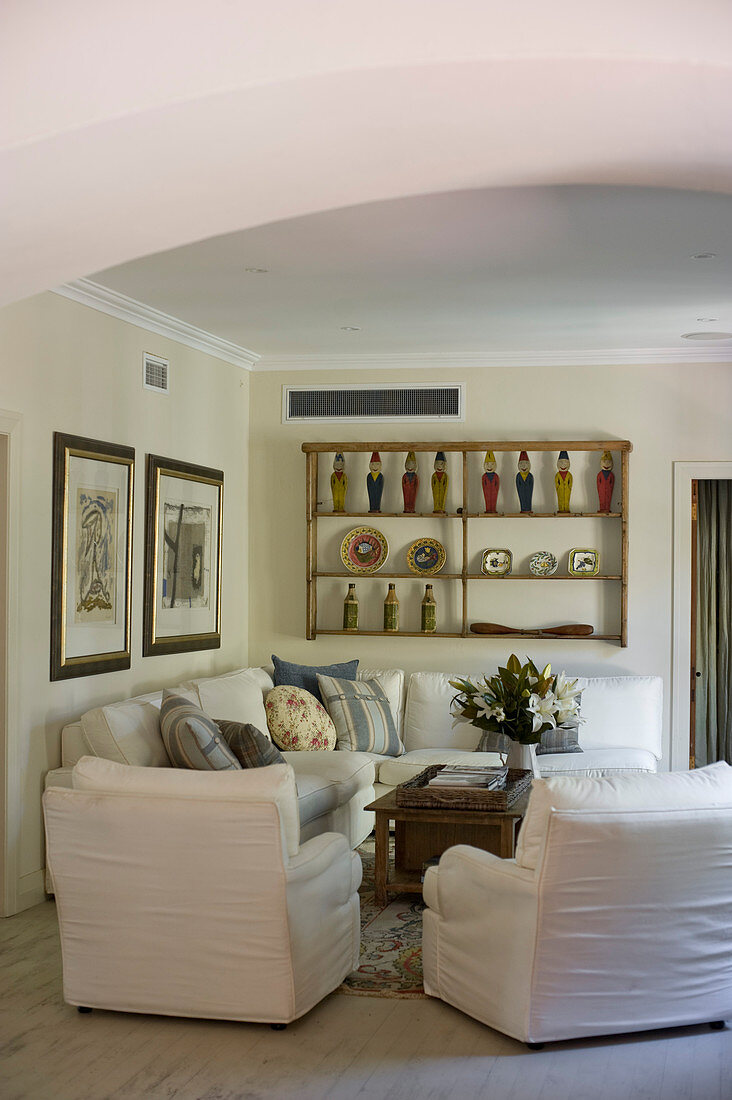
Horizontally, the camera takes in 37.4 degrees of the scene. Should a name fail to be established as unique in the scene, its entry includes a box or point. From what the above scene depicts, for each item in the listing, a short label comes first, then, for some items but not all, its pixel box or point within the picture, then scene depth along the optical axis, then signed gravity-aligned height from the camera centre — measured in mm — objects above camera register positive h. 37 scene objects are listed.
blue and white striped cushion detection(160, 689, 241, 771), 4102 -650
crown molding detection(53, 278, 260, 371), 4941 +1313
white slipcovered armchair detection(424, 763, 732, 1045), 2928 -935
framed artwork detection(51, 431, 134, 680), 4738 +71
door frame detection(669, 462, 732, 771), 6531 -173
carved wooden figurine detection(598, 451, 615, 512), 6461 +544
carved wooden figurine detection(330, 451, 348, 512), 6730 +553
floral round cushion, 5695 -799
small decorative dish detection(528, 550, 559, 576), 6625 +54
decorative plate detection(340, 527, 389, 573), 6789 +145
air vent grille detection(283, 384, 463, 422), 6785 +1077
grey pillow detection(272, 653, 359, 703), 6125 -586
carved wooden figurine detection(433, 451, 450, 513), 6613 +541
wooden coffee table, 4250 -1092
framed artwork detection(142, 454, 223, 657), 5609 +81
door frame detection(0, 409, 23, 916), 4398 -495
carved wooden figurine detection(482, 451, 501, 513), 6555 +549
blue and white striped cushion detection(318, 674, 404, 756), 5906 -798
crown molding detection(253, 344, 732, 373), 6527 +1329
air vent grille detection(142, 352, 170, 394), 5602 +1049
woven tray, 4266 -896
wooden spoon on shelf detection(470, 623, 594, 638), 6484 -339
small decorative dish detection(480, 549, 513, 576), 6648 +71
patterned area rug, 3600 -1390
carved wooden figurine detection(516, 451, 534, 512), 6520 +541
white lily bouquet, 4621 -560
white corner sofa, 4477 -842
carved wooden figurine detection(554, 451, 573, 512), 6488 +551
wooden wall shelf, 6410 +354
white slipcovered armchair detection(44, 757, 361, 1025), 3109 -944
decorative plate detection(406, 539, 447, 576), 6715 +101
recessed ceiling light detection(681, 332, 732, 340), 6156 +1363
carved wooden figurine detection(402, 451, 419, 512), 6636 +543
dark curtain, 7418 -395
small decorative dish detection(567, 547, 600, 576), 6574 +79
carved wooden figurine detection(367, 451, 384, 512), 6668 +556
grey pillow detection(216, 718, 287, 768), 4375 -703
